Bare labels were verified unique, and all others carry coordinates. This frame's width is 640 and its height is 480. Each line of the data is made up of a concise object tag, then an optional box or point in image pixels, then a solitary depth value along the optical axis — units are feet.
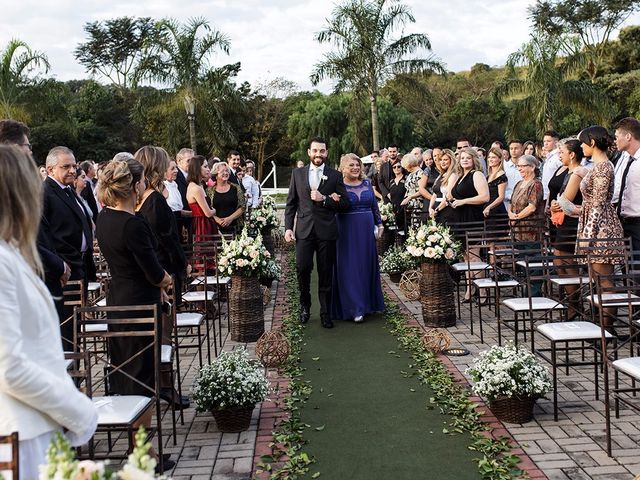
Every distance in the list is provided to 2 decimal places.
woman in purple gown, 30.87
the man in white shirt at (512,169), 39.37
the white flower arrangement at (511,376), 17.43
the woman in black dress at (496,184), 35.47
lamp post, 95.36
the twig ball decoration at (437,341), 24.66
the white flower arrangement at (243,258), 27.45
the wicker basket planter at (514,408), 17.60
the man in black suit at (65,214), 19.95
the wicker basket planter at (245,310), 27.96
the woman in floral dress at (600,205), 23.09
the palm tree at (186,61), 92.07
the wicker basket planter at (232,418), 17.78
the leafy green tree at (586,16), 170.19
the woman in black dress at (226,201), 37.01
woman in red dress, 32.94
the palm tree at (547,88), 77.36
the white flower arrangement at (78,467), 6.07
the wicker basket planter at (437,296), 28.81
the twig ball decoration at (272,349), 23.61
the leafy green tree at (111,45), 240.94
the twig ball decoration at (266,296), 35.01
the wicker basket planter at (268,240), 45.43
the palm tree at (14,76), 86.48
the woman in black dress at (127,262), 15.97
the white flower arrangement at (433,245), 28.19
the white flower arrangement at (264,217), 44.21
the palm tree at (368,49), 85.15
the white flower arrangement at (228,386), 17.67
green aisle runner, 15.48
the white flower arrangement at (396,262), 39.14
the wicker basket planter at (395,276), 39.91
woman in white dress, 7.32
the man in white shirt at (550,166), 35.64
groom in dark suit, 29.48
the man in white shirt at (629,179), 24.18
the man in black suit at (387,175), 49.88
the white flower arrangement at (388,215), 46.06
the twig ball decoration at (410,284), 34.78
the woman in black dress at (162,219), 19.70
